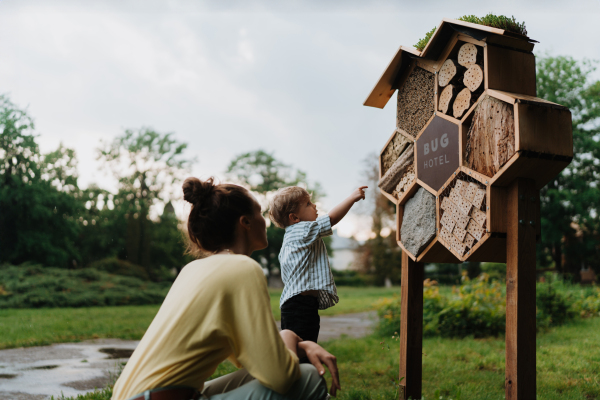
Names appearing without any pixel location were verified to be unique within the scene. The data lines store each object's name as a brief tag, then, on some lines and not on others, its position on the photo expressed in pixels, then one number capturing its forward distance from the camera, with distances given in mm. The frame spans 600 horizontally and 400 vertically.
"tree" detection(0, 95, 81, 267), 13805
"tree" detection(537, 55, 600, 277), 14406
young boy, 2748
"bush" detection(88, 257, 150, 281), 16938
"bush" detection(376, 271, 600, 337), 5887
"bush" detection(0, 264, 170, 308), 11500
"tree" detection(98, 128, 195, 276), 21297
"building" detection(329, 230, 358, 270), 58531
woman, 1383
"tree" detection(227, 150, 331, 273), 29141
